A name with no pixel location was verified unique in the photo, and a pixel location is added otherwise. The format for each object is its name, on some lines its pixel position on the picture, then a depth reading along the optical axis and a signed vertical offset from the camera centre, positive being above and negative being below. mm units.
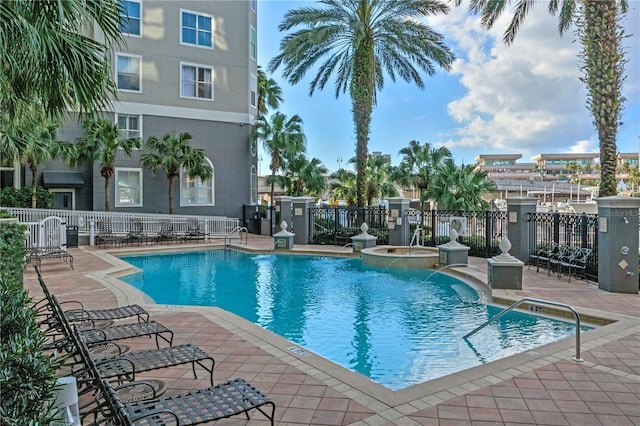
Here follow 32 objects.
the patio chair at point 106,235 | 18531 -1181
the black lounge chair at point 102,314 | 5824 -1432
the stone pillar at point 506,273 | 9648 -1382
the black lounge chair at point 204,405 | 3143 -1459
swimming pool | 6320 -2004
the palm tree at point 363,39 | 18922 +7248
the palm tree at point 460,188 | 18344 +848
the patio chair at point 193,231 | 20594 -1117
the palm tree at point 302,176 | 27344 +1942
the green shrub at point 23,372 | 2059 -849
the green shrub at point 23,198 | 19984 +378
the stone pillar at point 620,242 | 9180 -670
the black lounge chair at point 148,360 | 4043 -1445
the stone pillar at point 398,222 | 17000 -520
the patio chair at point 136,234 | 19480 -1188
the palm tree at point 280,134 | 25719 +4164
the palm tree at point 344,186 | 29484 +1442
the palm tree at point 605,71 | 12227 +3781
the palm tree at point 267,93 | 32750 +8332
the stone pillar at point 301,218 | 19203 -443
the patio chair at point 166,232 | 20266 -1147
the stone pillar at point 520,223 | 13094 -410
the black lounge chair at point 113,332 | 4660 -1453
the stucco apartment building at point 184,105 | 22703 +5521
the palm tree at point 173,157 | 22188 +2463
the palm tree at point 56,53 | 4363 +1619
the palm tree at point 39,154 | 18312 +2179
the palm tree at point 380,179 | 30784 +2100
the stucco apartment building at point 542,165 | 91894 +10301
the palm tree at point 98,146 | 20547 +2767
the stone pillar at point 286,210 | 20031 -111
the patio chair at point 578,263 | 10547 -1282
